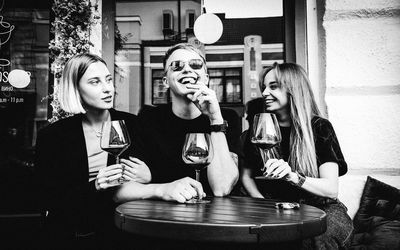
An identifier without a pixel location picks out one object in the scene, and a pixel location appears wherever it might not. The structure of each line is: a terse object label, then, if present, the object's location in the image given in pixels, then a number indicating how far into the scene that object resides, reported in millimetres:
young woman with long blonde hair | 1787
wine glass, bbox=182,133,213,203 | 1489
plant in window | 3080
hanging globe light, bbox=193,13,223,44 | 3504
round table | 1093
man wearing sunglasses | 1938
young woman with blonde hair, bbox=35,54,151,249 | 1909
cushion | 1861
